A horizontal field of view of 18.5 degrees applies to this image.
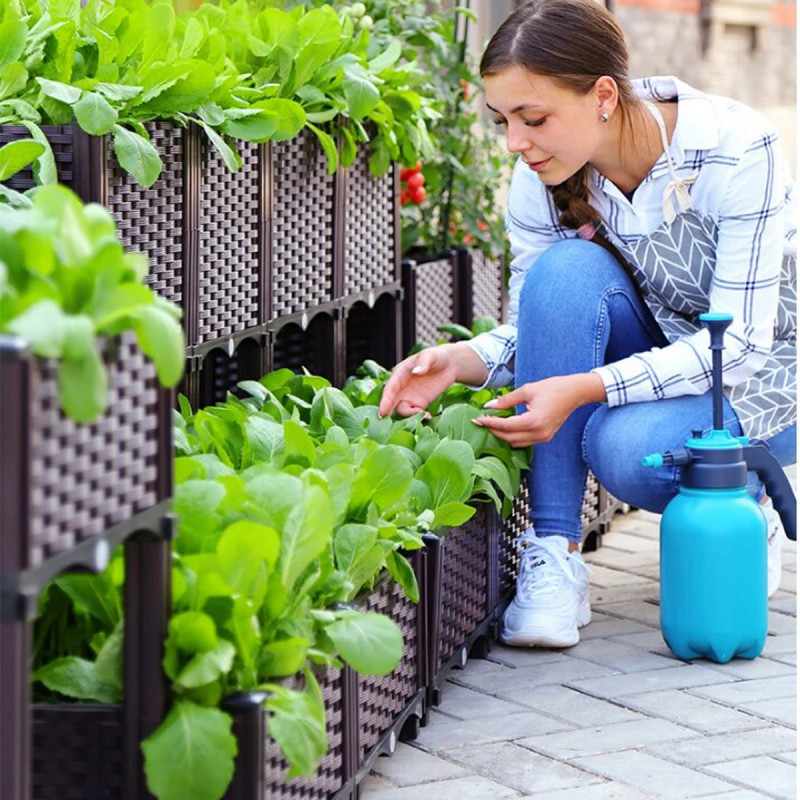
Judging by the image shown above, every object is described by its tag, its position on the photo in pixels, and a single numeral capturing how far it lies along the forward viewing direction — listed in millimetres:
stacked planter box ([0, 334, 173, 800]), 1895
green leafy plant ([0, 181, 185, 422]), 1943
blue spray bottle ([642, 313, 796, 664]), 2745
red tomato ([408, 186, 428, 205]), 3777
